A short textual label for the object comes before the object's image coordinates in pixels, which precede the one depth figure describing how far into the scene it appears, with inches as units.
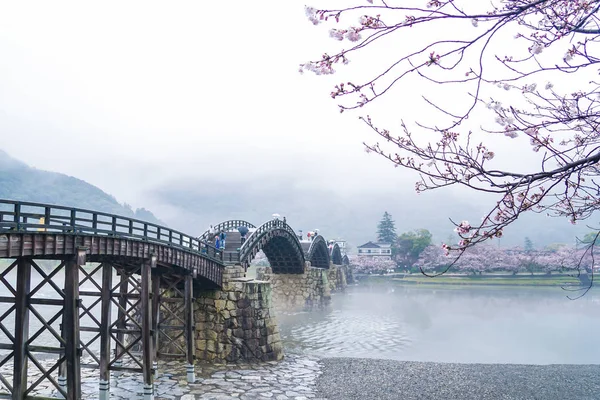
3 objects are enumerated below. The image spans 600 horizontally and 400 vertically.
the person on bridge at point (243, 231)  1142.2
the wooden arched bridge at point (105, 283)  399.9
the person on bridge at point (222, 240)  932.6
